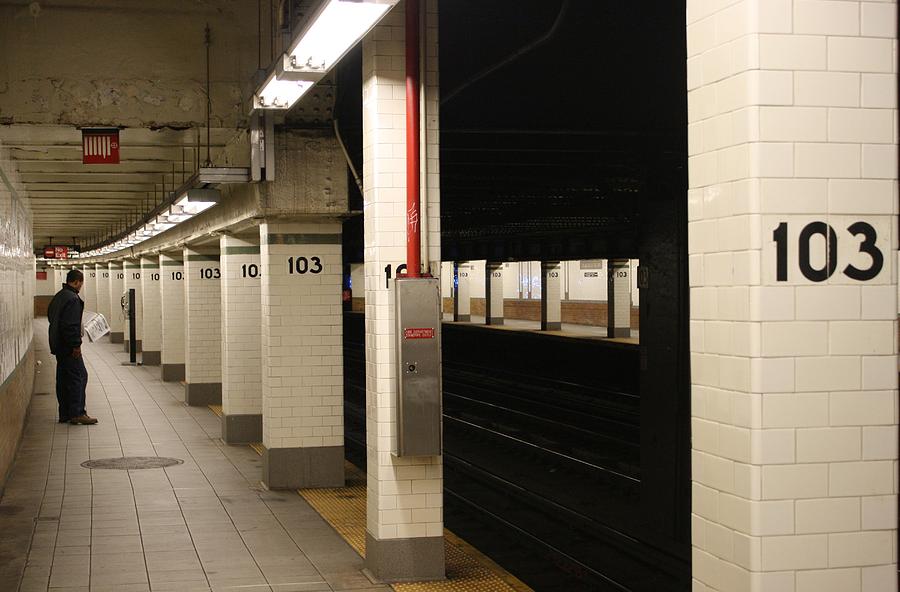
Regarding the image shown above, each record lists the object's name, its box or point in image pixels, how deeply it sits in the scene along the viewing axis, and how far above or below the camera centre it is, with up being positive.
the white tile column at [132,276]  33.25 +0.58
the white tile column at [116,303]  38.97 -0.32
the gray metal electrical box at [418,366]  7.21 -0.51
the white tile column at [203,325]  18.05 -0.55
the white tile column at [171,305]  22.56 -0.24
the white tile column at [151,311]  26.81 -0.44
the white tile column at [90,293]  48.81 +0.07
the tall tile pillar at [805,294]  3.81 -0.02
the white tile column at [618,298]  34.66 -0.28
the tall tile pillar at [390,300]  7.44 -0.06
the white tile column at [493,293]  45.06 -0.10
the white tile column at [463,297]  48.42 -0.28
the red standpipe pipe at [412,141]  7.21 +1.03
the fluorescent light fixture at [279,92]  7.06 +1.40
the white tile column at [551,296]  39.56 -0.22
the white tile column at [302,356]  11.08 -0.67
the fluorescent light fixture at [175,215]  13.59 +1.06
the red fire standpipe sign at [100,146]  11.11 +1.57
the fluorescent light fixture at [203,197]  11.54 +1.06
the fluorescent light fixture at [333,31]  5.13 +1.38
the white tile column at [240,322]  13.64 -0.38
